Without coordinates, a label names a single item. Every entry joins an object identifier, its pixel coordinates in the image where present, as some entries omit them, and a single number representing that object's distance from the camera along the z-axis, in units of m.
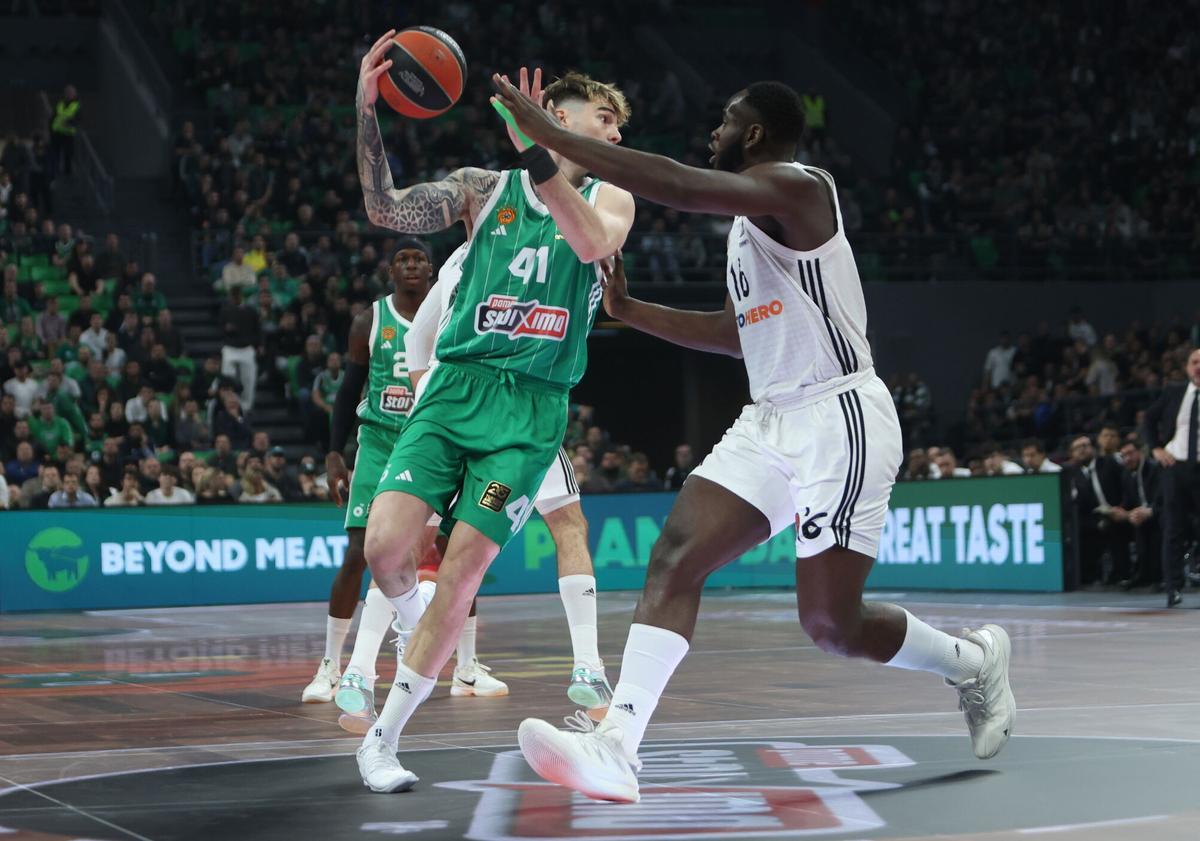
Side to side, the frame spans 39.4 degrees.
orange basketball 6.10
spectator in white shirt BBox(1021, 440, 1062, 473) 17.64
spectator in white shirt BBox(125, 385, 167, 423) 20.16
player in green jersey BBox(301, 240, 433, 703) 8.55
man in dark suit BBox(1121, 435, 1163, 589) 16.30
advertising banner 17.02
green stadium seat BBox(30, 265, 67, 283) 22.59
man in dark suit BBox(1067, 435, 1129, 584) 16.64
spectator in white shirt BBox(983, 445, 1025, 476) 17.81
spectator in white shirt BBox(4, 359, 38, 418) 19.81
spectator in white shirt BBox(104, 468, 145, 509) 18.03
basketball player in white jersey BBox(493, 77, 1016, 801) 5.34
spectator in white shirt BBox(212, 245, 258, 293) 22.88
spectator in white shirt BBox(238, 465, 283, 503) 18.53
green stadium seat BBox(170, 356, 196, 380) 21.38
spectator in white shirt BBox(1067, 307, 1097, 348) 26.22
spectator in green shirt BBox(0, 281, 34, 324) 21.36
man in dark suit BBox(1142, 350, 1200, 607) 14.24
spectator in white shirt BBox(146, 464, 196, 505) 18.23
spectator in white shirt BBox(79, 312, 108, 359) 20.83
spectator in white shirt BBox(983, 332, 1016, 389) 25.88
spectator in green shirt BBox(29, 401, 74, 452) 19.48
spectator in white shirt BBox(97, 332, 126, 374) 20.69
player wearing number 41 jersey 5.58
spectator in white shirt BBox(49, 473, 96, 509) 17.94
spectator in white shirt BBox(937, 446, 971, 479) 18.34
